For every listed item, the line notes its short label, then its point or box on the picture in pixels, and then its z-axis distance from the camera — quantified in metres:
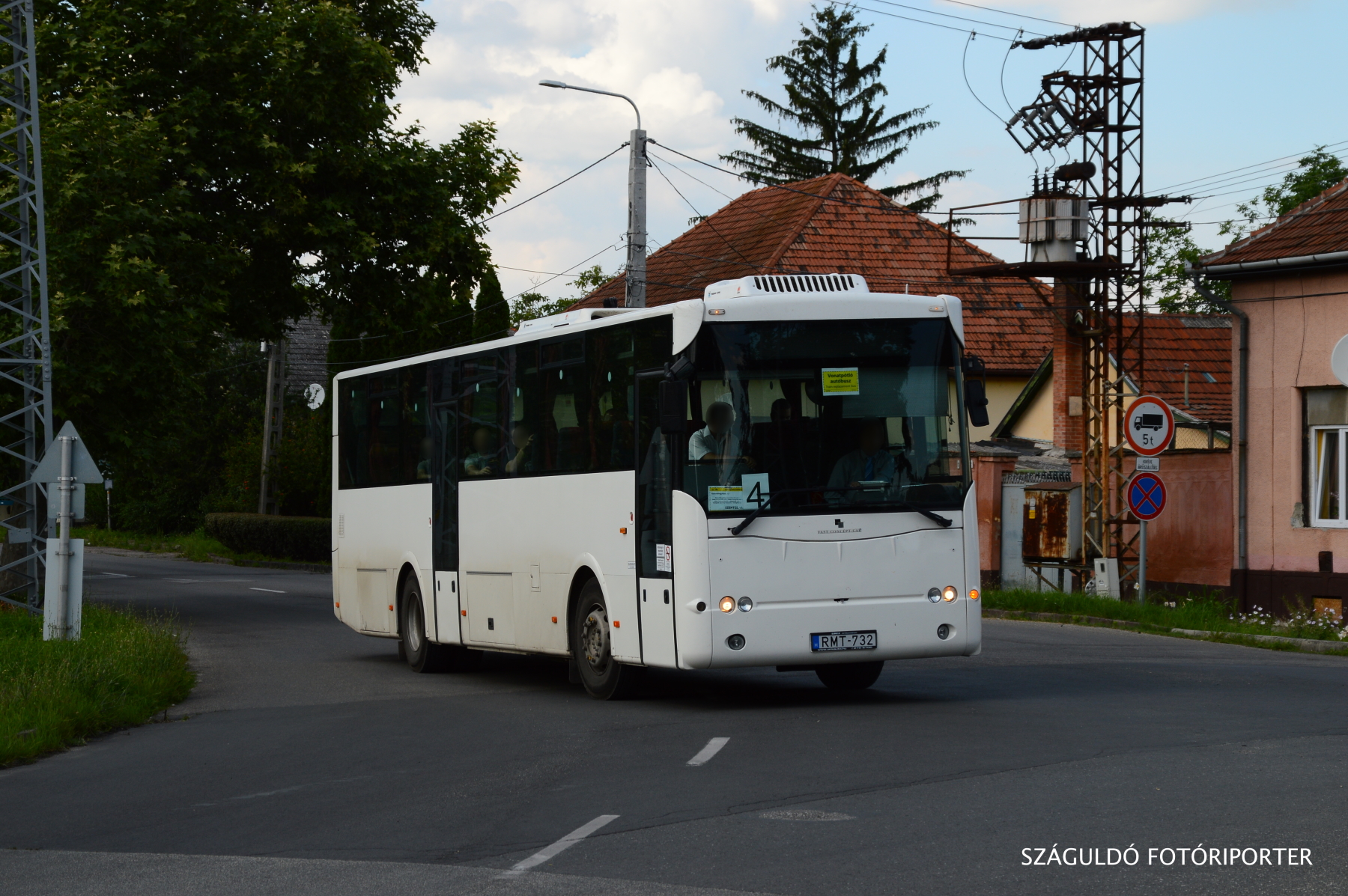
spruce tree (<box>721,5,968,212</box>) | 65.12
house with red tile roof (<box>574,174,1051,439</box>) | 40.91
